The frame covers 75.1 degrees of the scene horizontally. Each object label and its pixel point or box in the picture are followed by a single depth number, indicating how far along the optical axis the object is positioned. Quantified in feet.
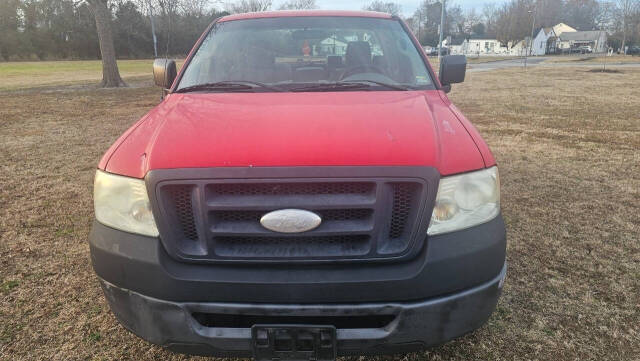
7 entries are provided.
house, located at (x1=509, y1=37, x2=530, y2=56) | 258.69
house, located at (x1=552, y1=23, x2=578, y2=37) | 312.99
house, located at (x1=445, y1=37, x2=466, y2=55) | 313.16
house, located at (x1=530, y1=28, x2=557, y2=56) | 275.59
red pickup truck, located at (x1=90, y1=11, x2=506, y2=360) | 5.54
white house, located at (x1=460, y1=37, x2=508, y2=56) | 297.86
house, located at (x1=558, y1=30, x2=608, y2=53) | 268.00
